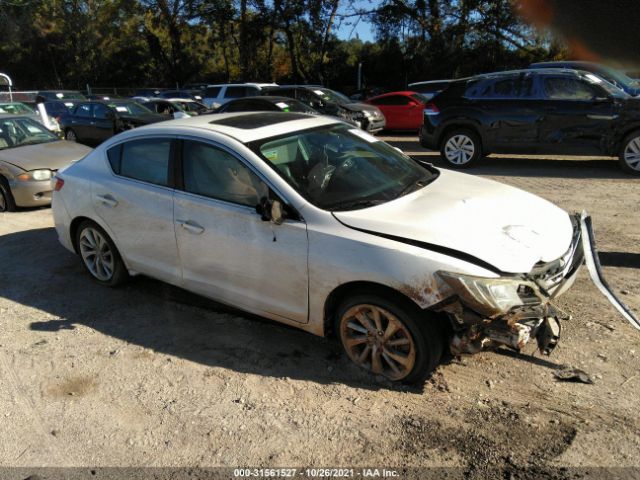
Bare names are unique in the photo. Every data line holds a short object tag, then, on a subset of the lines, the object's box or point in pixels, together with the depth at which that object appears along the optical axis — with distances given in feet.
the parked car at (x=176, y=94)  87.24
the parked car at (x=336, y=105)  49.44
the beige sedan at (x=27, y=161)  25.73
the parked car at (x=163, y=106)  56.29
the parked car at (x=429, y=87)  61.16
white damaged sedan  10.00
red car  53.72
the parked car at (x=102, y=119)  46.88
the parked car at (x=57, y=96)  73.33
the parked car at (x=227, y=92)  61.87
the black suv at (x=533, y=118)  28.91
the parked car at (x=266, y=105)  45.16
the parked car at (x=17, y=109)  43.28
